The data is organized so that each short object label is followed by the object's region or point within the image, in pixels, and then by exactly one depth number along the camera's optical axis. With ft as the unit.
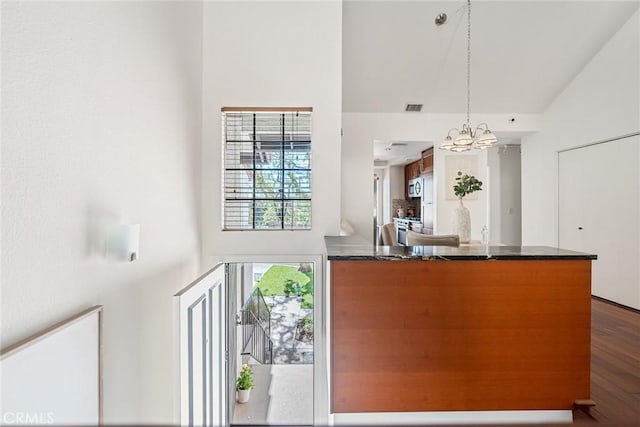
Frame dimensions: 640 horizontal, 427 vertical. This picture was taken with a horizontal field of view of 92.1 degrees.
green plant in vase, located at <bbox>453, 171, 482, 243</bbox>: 11.86
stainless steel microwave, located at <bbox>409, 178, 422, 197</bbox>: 22.89
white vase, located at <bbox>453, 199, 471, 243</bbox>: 11.86
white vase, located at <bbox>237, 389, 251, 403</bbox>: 12.60
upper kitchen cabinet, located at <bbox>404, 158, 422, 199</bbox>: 23.28
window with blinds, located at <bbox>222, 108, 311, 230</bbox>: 9.56
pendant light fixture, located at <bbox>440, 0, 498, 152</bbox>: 10.44
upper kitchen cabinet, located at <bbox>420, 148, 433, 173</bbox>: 18.81
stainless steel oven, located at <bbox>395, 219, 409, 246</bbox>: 26.45
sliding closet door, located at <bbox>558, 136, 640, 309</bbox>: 12.21
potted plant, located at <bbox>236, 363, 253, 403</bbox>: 12.62
